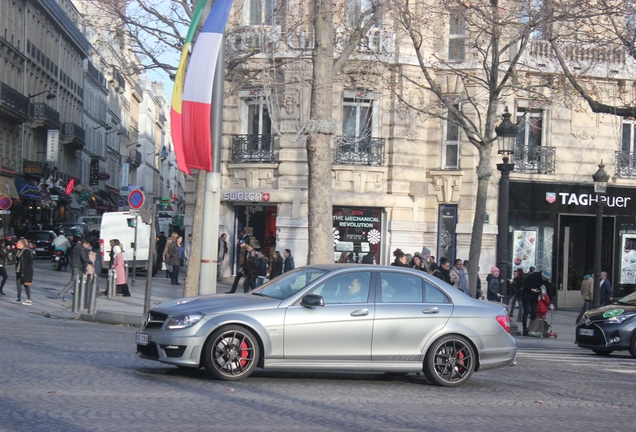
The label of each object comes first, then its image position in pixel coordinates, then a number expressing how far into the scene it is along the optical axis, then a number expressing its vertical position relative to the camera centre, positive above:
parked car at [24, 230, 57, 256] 46.47 -0.35
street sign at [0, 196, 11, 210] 44.09 +1.29
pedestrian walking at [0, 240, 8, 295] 26.39 -0.99
